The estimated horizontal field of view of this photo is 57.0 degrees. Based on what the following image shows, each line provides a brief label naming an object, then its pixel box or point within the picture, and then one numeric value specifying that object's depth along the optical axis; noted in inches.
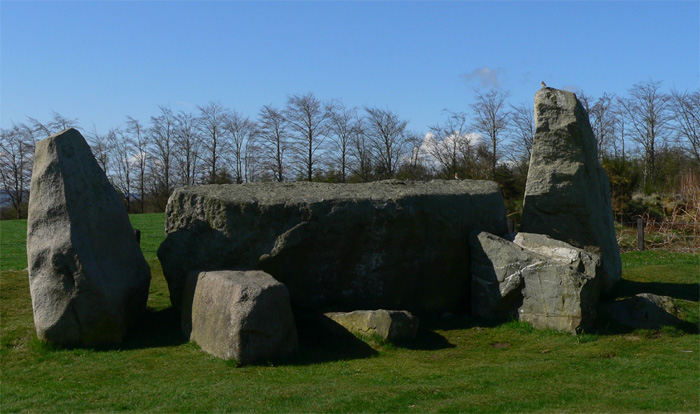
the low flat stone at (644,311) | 382.3
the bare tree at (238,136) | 1383.9
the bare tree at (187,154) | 1453.6
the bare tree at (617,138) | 1369.3
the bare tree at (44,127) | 1424.7
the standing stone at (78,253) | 355.6
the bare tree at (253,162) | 1337.4
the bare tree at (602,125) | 1311.5
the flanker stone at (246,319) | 315.3
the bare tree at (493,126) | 1291.8
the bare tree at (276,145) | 1304.1
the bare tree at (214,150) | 1406.3
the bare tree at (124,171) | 1525.6
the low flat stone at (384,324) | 347.9
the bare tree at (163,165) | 1503.4
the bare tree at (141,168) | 1523.1
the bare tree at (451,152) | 1279.5
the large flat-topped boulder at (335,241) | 395.2
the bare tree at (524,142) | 1256.8
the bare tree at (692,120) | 1355.8
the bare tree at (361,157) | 1314.0
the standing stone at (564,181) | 470.6
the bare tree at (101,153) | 1481.8
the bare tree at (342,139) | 1305.4
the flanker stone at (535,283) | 362.6
